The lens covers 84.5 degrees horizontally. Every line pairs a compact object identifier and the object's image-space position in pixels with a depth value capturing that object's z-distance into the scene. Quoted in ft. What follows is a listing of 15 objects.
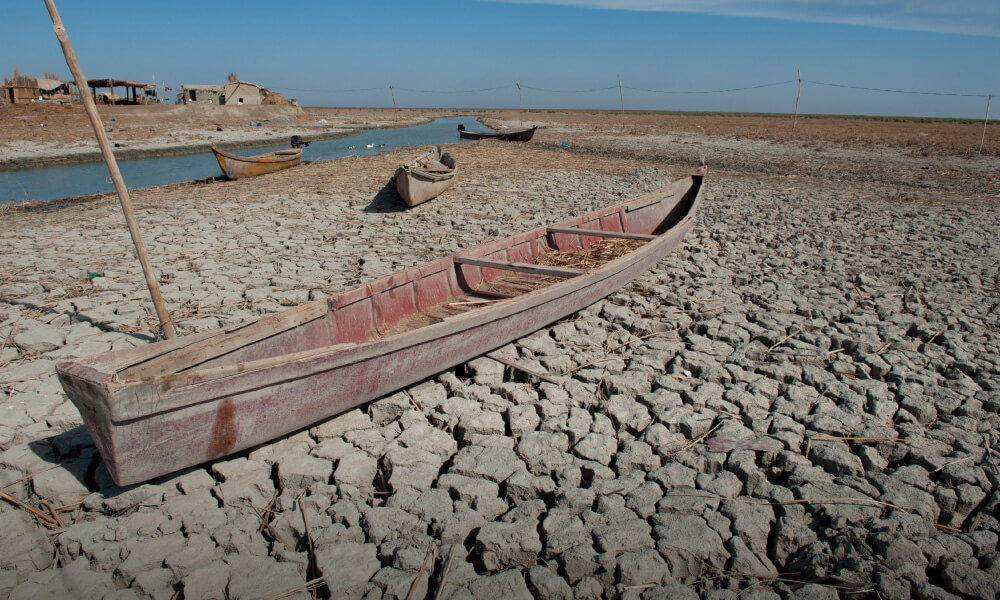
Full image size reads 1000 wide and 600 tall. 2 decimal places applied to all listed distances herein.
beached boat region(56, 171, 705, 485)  8.29
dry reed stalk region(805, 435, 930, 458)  10.86
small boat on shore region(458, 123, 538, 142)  83.25
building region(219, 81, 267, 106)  134.72
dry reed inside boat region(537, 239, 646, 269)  21.71
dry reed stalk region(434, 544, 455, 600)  7.50
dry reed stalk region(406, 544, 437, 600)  7.55
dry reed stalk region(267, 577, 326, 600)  7.54
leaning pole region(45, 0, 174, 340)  12.56
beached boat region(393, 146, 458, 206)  30.81
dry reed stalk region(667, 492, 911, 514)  9.07
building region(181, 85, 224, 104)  130.52
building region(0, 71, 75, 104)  106.52
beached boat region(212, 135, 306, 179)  42.77
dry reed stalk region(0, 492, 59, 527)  8.80
